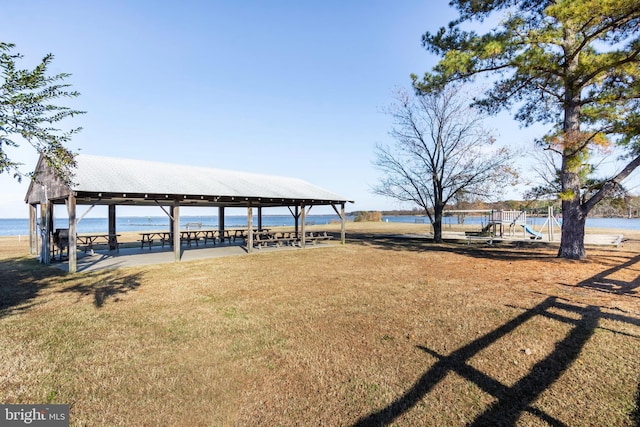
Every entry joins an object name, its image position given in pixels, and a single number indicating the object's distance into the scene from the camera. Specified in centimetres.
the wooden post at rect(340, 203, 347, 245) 1754
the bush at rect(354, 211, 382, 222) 5378
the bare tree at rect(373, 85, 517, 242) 1742
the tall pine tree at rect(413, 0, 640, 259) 905
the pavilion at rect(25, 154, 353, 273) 999
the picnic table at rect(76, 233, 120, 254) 1349
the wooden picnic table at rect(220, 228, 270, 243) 1817
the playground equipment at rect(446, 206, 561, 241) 1853
